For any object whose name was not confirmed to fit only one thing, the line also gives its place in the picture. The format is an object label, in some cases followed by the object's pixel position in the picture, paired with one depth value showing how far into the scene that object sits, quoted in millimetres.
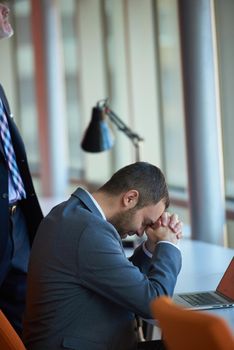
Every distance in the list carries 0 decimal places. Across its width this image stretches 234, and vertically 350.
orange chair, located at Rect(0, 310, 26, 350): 3680
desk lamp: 6815
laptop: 4036
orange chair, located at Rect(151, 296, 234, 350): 2396
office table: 4638
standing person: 5121
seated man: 3690
